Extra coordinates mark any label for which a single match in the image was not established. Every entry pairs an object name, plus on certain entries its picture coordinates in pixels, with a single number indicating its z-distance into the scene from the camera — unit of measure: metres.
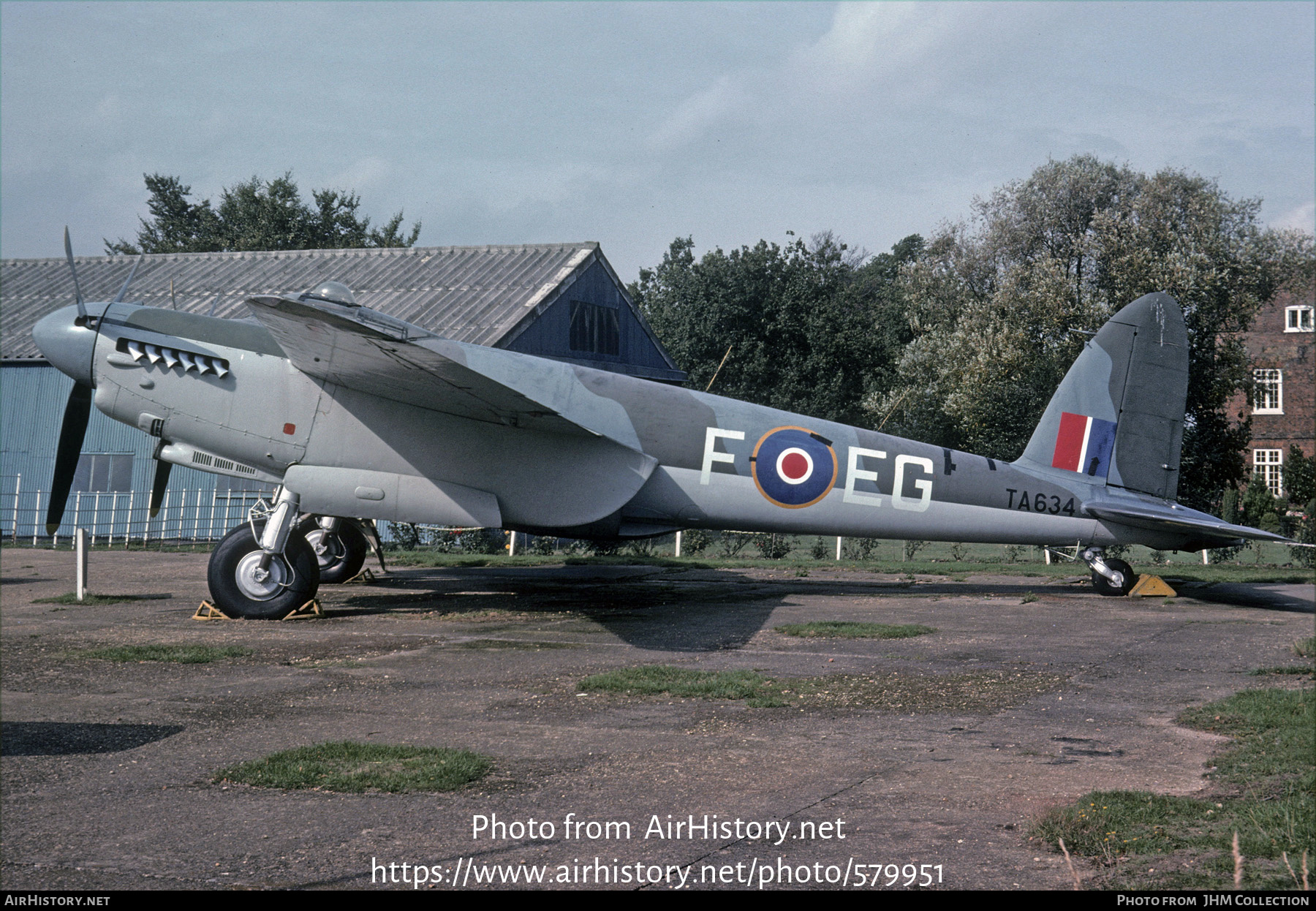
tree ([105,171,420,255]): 54.41
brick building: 49.00
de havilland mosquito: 11.78
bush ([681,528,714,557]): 24.66
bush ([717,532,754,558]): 24.22
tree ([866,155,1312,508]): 32.59
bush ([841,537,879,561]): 23.38
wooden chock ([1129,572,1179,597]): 14.80
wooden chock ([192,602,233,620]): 11.80
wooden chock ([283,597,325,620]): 12.05
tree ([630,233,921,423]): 46.41
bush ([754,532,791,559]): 23.20
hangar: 27.44
